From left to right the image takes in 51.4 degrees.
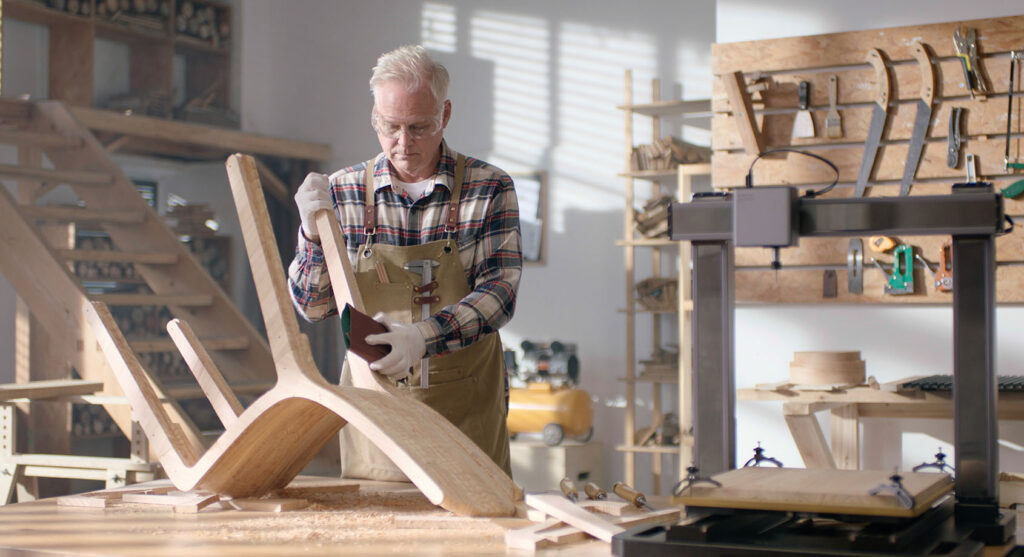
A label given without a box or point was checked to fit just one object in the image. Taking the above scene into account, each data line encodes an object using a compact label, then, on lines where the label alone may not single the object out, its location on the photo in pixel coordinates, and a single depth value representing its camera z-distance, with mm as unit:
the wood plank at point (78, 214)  5445
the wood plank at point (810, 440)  3352
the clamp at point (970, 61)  3623
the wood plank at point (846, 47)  3631
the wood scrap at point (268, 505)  1730
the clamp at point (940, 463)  1459
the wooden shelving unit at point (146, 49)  7164
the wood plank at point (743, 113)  3850
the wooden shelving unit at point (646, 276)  6297
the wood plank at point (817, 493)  1173
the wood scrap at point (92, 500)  1778
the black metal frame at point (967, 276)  1305
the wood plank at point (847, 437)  3604
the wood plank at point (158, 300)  5379
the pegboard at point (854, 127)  3648
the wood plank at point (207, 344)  5245
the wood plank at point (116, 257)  5340
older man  2219
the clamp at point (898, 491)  1158
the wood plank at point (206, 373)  1856
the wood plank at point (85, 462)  3795
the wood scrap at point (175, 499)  1731
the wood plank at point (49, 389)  4238
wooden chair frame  1538
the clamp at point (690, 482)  1268
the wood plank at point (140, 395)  1787
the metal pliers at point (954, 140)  3668
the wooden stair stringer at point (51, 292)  4820
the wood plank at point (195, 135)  6344
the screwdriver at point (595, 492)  1678
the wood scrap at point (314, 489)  1886
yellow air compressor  6445
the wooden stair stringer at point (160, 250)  5805
